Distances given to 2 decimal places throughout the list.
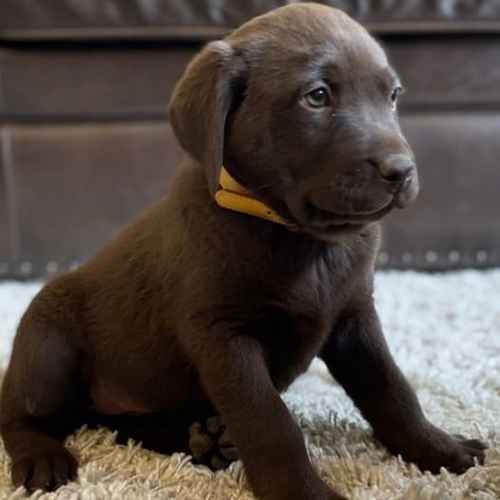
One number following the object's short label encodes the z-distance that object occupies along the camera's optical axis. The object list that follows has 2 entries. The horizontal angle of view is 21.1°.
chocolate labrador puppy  0.81
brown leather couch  1.37
